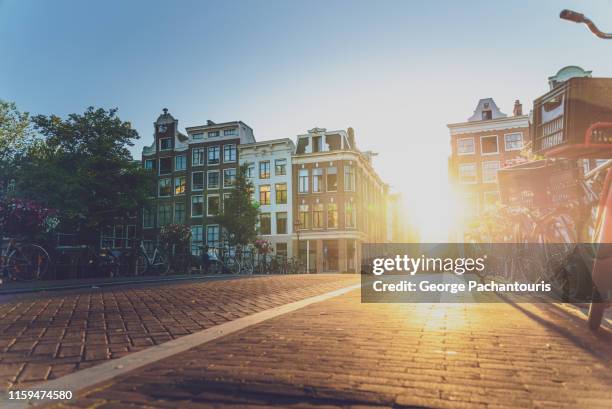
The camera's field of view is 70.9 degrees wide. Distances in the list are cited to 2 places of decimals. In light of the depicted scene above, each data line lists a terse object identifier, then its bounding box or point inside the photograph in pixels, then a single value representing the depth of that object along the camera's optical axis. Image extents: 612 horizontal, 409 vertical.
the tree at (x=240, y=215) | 26.05
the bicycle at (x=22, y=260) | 10.35
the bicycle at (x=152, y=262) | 16.91
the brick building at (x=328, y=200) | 34.34
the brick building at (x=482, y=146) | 35.00
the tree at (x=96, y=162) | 22.06
